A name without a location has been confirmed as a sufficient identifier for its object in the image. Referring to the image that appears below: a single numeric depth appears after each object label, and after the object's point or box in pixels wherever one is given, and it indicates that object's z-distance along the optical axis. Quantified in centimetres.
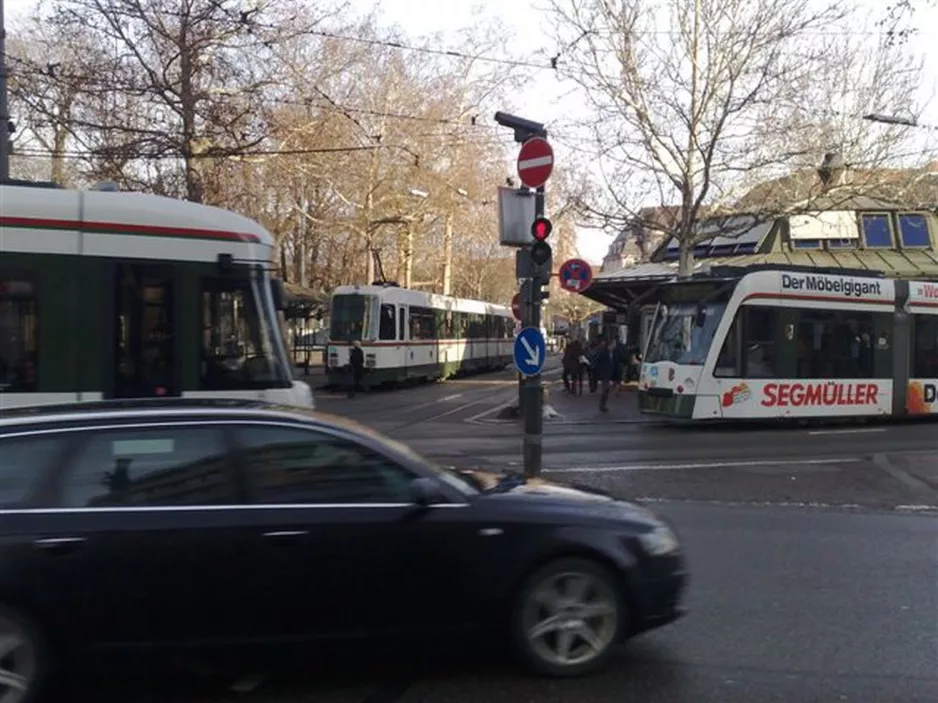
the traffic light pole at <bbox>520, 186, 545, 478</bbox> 1035
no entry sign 1081
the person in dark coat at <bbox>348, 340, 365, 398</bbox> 2762
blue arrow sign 1042
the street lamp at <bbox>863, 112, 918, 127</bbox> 2170
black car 418
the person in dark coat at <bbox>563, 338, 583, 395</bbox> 2859
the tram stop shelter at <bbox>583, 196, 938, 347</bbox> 3164
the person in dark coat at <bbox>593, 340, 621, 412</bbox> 2233
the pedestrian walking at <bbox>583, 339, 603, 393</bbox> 2622
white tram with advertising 1752
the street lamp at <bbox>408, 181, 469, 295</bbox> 4971
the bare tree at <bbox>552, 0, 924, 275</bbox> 2408
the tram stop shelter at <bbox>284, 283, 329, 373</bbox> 3400
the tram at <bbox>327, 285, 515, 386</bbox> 2909
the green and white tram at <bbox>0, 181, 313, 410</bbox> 834
